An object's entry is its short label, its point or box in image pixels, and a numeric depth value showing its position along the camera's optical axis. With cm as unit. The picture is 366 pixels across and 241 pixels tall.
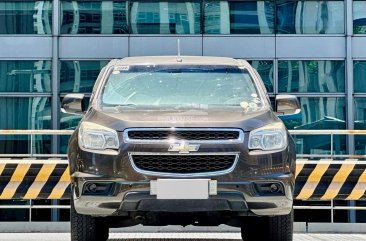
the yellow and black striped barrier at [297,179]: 1183
